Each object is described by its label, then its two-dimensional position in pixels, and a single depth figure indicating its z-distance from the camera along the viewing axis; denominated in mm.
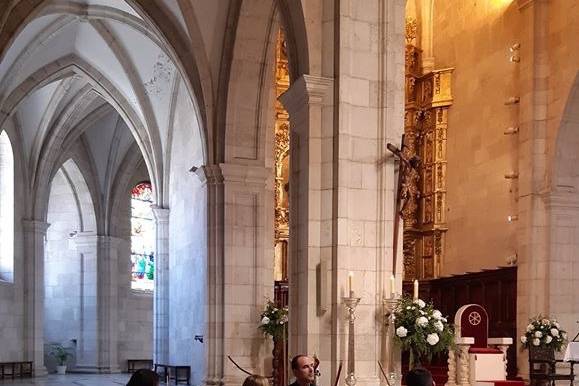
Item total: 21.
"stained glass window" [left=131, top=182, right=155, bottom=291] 32719
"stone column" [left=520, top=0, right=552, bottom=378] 15188
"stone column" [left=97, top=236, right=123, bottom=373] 30828
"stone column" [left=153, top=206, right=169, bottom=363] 23047
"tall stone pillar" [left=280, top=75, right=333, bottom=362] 10250
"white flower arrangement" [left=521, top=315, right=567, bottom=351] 14117
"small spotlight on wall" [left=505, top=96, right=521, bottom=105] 16234
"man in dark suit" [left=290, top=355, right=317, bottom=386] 5395
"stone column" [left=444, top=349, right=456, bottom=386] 11359
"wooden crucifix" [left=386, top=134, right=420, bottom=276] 10383
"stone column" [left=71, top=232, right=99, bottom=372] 30891
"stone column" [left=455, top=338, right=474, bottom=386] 11239
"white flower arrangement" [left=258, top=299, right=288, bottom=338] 14992
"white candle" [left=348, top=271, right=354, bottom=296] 9852
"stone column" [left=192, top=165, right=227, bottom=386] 15531
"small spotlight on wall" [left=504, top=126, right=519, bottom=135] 16172
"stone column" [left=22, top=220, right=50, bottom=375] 26766
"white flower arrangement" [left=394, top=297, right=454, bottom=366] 9789
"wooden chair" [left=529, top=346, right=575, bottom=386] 14047
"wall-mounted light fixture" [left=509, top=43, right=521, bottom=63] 16172
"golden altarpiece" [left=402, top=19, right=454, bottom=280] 18516
